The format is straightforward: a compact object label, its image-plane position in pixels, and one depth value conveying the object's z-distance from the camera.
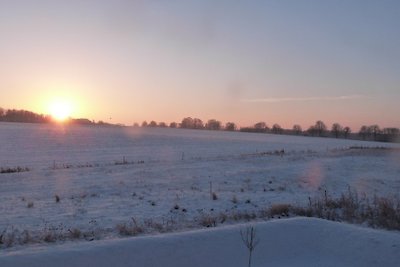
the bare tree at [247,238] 8.44
